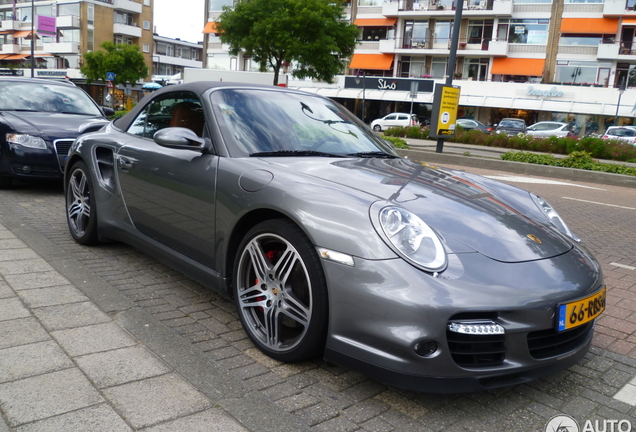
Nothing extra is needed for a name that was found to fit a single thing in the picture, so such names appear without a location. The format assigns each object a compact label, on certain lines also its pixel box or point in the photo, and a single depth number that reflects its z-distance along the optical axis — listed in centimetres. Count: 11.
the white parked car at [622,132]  2862
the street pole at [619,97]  3843
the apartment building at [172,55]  7775
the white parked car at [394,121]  3853
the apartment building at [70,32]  6550
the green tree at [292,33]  3034
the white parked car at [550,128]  2926
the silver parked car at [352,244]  227
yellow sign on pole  1605
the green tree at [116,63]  5409
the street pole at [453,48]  1522
